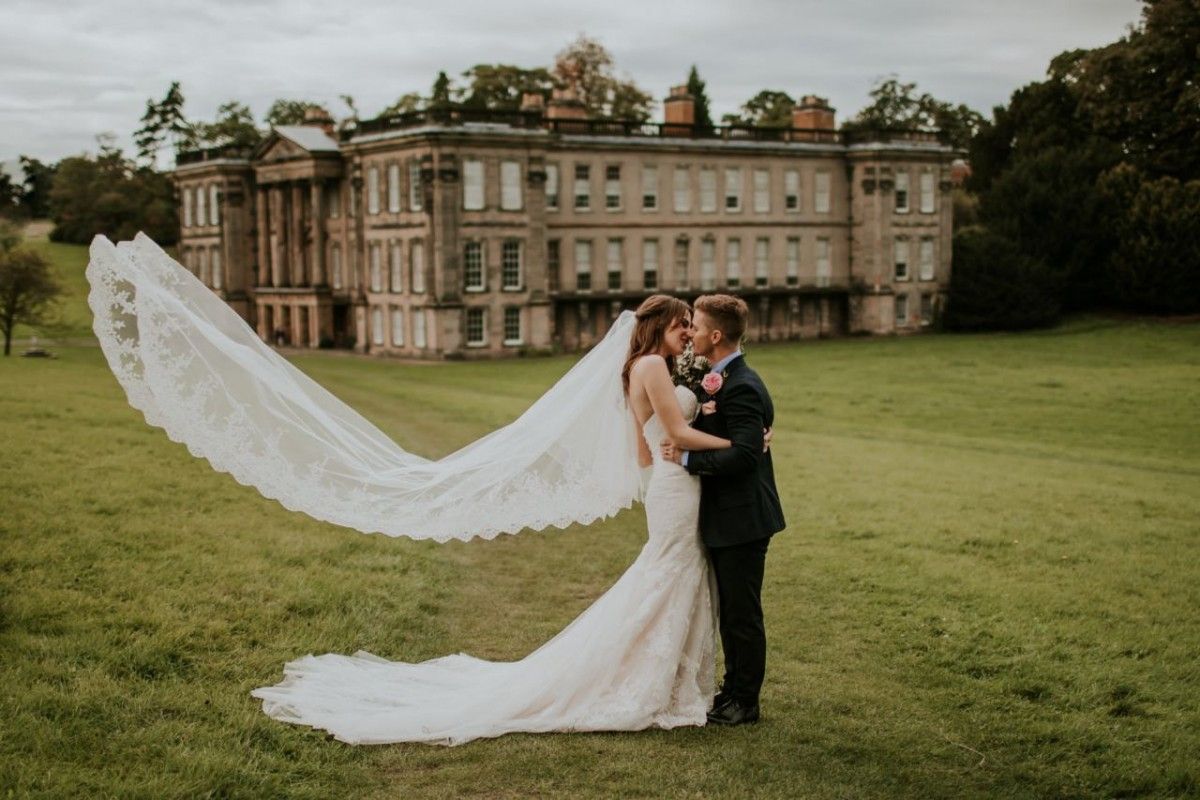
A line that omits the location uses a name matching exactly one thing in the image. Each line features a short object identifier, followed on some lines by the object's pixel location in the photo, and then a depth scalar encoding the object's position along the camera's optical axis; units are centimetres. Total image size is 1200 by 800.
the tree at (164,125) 9606
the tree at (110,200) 8406
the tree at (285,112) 8944
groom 752
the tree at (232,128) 8794
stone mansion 5253
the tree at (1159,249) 5850
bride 757
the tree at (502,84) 7644
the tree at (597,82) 7869
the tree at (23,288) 3988
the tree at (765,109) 9100
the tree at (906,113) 9156
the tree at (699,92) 8606
